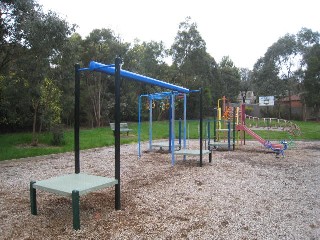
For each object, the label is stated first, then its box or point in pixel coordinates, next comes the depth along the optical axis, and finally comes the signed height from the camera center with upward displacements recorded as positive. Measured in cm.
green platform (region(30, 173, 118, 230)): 371 -93
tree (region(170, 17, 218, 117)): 3127 +636
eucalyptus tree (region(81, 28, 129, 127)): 2172 +308
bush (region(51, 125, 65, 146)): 1186 -67
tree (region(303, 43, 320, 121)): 2952 +394
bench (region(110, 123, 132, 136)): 1587 -49
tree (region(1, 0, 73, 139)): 993 +270
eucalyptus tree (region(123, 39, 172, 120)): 2345 +464
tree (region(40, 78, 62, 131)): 1161 +60
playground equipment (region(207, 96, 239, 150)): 1167 -1
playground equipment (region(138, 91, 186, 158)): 865 +56
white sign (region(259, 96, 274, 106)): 2476 +146
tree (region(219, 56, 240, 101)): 4016 +497
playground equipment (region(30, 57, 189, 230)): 386 -92
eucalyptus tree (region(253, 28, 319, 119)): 3728 +665
